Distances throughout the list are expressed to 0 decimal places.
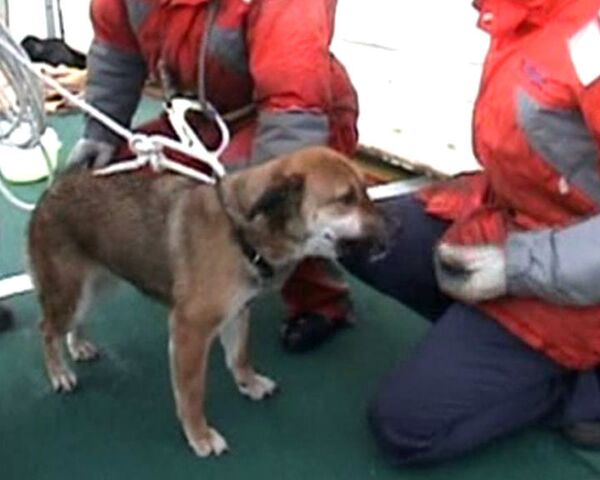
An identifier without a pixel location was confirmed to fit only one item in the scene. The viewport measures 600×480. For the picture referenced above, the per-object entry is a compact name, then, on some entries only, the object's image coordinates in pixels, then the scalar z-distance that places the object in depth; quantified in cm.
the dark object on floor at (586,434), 180
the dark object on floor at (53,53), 385
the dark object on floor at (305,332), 211
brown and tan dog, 167
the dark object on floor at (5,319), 221
